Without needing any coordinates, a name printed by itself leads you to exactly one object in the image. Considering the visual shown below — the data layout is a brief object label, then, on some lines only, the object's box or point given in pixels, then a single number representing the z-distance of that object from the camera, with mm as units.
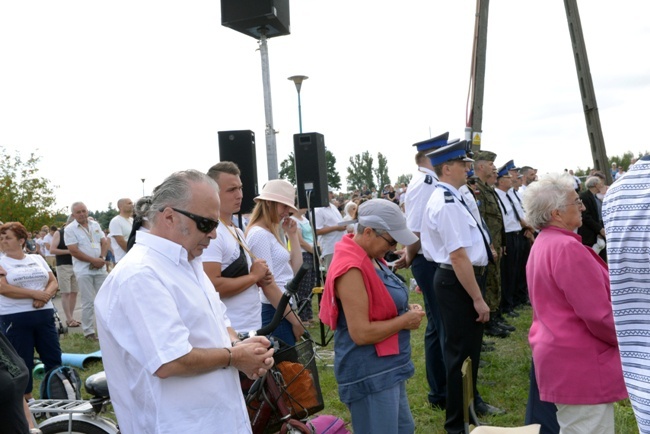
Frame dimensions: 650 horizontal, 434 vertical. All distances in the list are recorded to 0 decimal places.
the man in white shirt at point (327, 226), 10914
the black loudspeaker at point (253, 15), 8211
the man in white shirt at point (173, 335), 2178
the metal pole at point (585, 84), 10453
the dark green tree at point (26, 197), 28625
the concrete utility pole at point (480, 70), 10531
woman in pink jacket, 3053
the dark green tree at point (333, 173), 73300
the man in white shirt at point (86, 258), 9398
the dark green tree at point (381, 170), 71750
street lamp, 13367
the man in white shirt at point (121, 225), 9414
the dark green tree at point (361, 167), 71656
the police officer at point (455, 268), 4395
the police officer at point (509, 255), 9070
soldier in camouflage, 7680
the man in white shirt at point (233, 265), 3914
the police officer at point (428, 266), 5215
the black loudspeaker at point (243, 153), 7613
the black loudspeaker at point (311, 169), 9727
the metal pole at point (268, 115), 8805
